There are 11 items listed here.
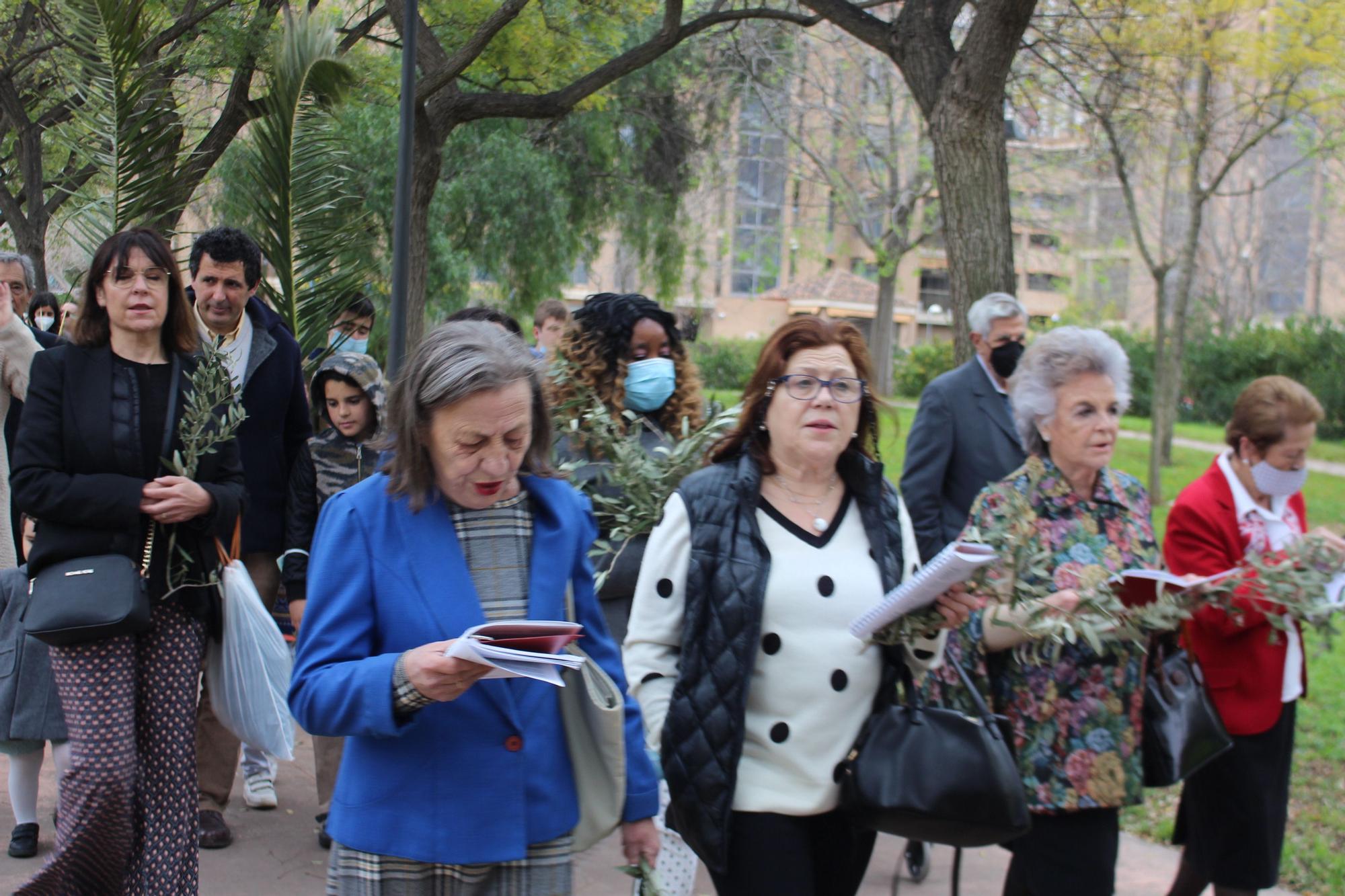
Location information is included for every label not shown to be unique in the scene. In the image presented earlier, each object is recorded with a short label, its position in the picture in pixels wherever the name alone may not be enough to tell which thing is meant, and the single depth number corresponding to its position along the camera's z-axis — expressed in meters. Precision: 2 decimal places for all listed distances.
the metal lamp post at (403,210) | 6.07
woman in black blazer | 3.71
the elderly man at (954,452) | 4.94
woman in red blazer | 4.09
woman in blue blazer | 2.46
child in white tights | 4.64
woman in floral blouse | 3.40
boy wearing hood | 4.85
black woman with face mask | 4.58
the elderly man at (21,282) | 5.75
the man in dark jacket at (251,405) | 4.89
